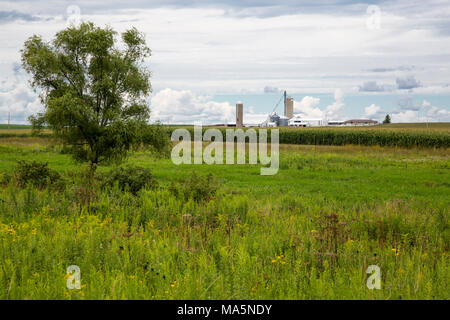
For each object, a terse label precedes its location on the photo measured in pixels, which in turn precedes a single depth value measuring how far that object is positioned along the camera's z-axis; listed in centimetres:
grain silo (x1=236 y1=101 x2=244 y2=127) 14888
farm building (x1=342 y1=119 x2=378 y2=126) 17888
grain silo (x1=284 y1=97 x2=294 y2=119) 17338
